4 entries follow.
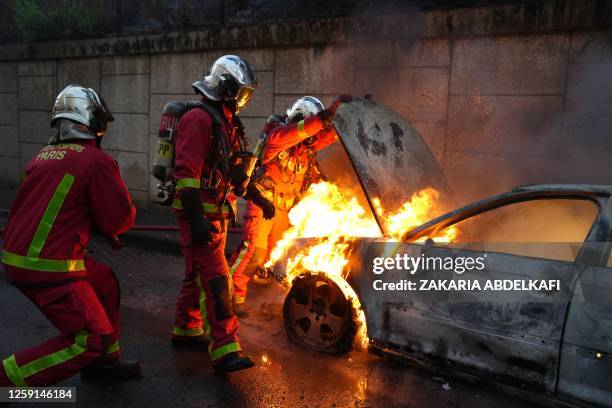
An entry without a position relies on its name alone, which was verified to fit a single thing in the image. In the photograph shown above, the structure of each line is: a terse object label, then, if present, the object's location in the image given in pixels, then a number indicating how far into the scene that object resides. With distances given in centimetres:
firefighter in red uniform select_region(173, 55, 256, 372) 363
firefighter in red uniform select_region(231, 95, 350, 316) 491
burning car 276
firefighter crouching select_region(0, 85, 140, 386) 288
